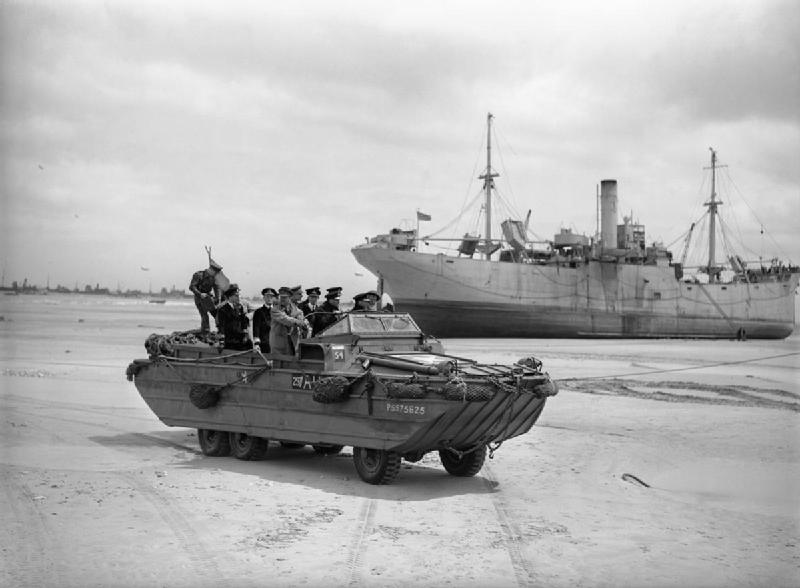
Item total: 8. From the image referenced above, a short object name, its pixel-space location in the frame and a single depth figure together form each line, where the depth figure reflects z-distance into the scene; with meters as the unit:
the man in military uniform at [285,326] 10.99
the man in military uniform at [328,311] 11.75
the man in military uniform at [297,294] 11.88
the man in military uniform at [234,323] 12.12
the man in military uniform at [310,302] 12.42
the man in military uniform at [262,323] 11.99
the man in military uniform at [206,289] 12.81
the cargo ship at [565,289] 48.62
